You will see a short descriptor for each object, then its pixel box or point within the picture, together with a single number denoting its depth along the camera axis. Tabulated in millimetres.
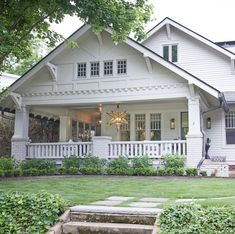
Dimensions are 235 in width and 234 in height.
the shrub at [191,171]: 14859
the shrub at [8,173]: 15711
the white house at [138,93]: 16188
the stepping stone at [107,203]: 7309
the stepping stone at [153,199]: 7981
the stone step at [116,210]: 6238
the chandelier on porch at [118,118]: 18859
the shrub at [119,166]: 15359
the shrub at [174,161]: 15336
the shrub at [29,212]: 5977
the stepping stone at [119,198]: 8202
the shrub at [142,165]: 15156
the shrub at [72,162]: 16453
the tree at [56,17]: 12117
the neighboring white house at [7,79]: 31188
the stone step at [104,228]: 5941
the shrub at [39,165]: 16484
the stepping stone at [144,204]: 7056
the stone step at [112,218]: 6191
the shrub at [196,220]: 5473
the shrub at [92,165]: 15723
